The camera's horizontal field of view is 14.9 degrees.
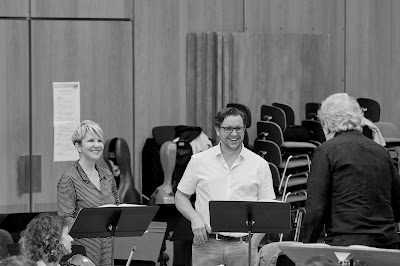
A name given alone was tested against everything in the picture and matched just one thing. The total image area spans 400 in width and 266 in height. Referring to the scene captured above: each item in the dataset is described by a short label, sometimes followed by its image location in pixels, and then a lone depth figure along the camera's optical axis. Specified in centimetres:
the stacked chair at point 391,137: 1486
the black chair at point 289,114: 1454
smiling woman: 930
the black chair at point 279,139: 1386
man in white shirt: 927
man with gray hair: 795
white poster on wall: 1338
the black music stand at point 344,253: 674
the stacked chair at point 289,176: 1367
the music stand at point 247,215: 887
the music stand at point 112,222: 864
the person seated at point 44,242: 731
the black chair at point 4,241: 844
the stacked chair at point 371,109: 1507
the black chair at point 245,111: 1356
